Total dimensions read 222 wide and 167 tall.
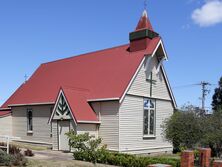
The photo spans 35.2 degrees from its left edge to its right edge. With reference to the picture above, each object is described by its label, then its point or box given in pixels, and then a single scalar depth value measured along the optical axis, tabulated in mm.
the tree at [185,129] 24609
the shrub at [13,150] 18194
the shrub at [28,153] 20234
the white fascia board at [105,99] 24425
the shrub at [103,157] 18281
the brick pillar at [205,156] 18859
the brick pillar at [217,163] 13789
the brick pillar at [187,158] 16109
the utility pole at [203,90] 65238
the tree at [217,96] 53556
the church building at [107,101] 25062
